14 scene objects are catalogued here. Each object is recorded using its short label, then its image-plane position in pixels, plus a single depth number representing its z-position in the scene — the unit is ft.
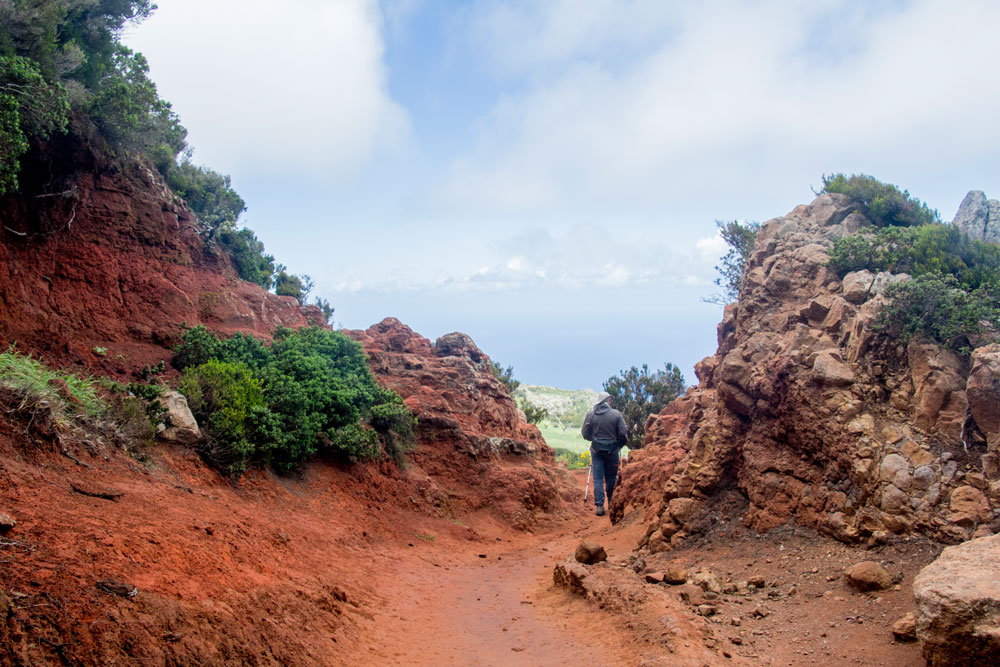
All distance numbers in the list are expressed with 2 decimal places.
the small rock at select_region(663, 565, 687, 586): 25.93
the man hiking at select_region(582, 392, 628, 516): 45.93
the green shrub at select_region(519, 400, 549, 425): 93.78
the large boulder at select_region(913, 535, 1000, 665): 14.30
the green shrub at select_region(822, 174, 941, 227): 42.04
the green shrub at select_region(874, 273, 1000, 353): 26.27
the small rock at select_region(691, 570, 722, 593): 24.52
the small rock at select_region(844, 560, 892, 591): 20.63
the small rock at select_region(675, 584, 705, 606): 23.47
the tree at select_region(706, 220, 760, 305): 59.93
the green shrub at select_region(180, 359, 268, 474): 35.68
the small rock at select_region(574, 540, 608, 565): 30.76
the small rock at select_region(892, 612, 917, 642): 17.15
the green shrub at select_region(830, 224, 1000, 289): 31.35
